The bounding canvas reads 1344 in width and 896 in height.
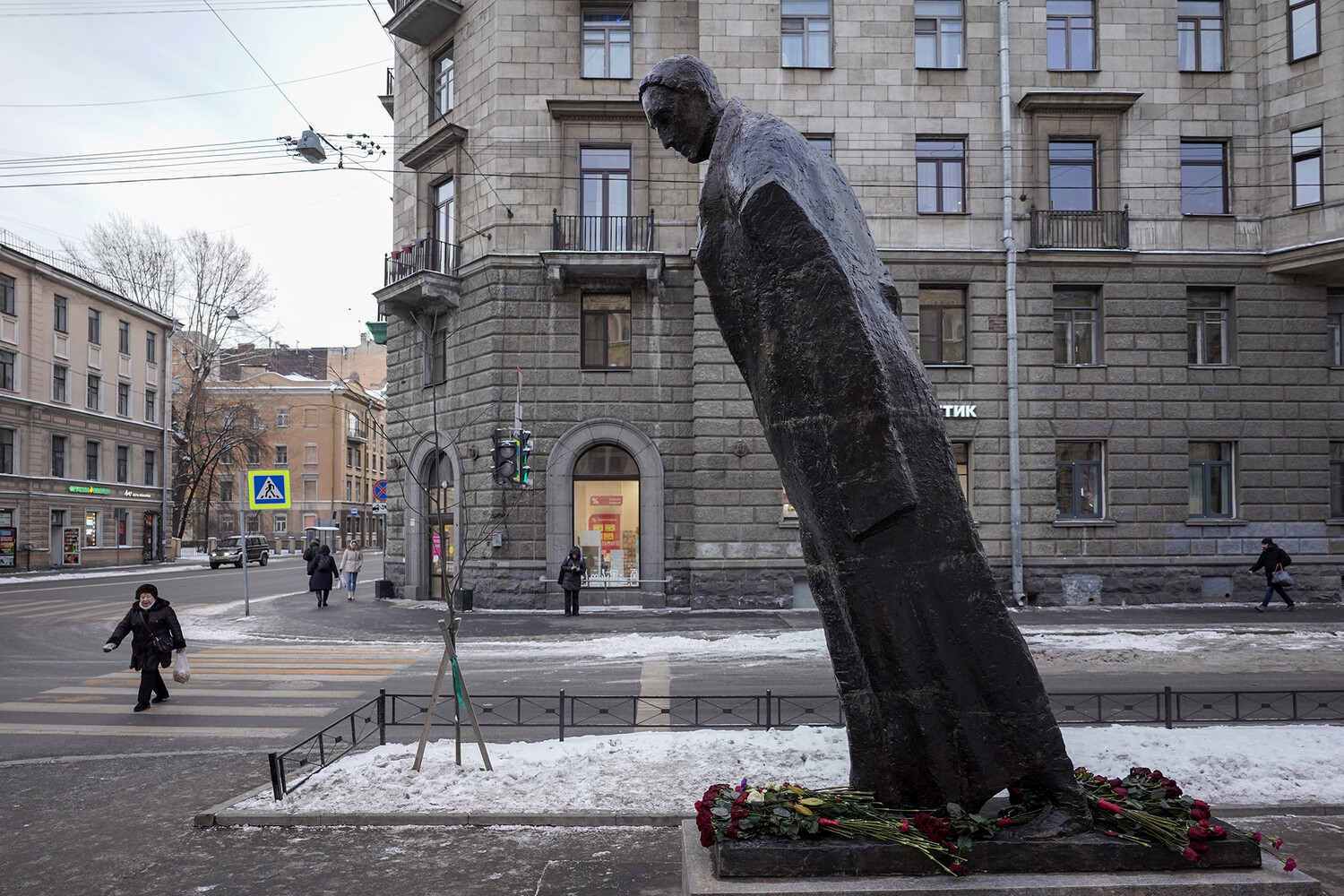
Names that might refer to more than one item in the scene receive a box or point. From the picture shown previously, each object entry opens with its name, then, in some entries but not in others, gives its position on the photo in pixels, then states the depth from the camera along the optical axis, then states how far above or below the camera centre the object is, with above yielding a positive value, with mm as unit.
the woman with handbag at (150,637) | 11312 -1830
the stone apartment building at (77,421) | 41250 +3563
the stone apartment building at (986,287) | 21406 +5008
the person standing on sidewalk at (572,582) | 20531 -2049
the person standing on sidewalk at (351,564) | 26391 -2160
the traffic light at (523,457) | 20984 +818
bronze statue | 3957 -141
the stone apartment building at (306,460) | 77375 +2805
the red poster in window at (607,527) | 22328 -856
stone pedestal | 3504 -1532
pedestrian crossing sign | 21266 +77
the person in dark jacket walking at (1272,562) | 19922 -1520
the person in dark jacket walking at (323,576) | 23422 -2195
